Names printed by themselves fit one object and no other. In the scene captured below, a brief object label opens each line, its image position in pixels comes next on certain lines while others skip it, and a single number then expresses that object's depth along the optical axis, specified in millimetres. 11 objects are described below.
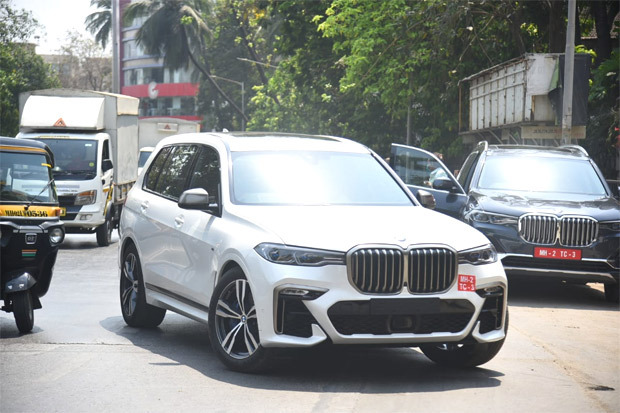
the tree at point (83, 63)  77000
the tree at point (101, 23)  72812
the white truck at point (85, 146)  21297
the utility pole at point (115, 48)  37375
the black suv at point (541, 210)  13008
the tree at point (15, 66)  46531
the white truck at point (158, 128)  38000
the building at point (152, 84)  111000
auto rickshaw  9383
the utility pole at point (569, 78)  21391
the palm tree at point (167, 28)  67812
